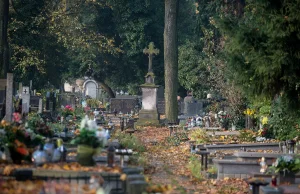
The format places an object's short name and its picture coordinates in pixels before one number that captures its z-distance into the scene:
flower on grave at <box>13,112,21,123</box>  19.73
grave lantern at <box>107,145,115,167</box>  16.14
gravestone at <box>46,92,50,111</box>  39.59
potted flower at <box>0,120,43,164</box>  16.42
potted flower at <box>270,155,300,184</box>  18.20
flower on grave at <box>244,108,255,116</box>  33.28
